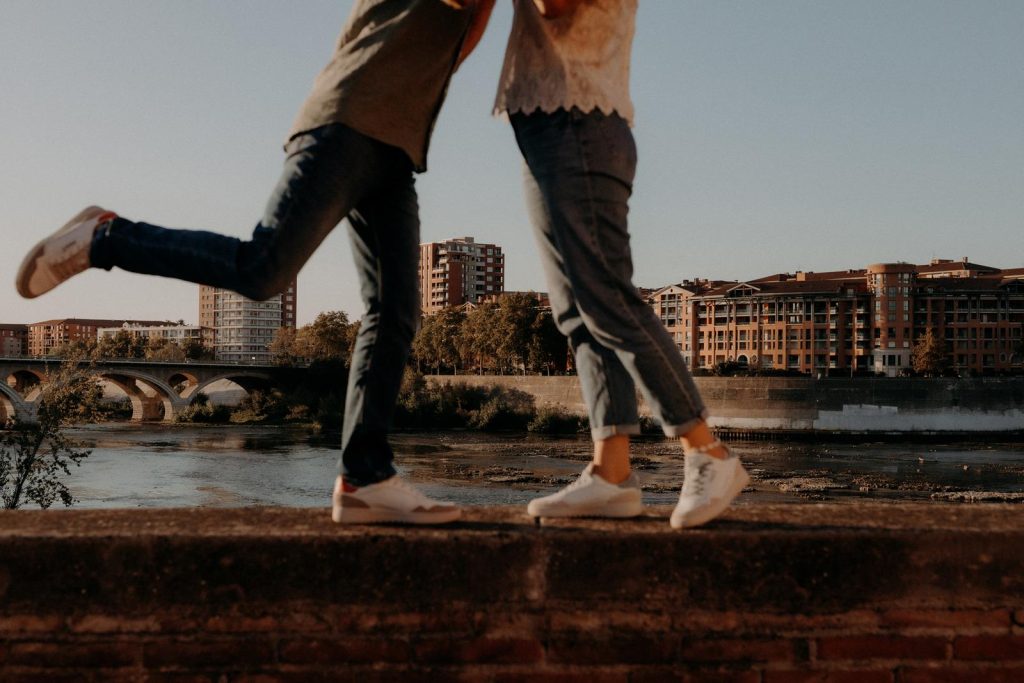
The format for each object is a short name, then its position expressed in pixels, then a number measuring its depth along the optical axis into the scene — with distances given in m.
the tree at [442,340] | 83.56
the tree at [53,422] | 19.59
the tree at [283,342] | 124.19
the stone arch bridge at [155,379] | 58.31
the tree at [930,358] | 77.31
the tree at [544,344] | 72.94
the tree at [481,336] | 75.25
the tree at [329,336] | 93.19
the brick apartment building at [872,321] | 86.25
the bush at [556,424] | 54.47
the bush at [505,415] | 57.69
